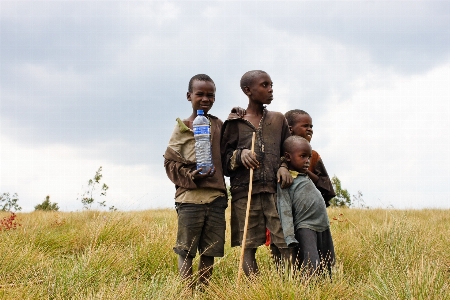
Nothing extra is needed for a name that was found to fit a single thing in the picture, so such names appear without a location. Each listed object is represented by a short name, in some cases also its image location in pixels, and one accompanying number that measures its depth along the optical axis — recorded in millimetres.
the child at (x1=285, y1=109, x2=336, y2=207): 4199
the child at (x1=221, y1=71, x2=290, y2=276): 3869
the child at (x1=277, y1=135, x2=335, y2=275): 3727
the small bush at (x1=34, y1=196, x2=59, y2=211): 18078
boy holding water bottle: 3998
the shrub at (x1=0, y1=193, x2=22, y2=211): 15997
